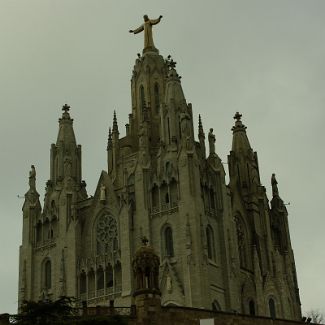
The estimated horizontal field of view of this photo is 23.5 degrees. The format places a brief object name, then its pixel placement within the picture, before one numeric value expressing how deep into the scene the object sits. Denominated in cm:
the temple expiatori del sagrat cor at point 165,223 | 5450
